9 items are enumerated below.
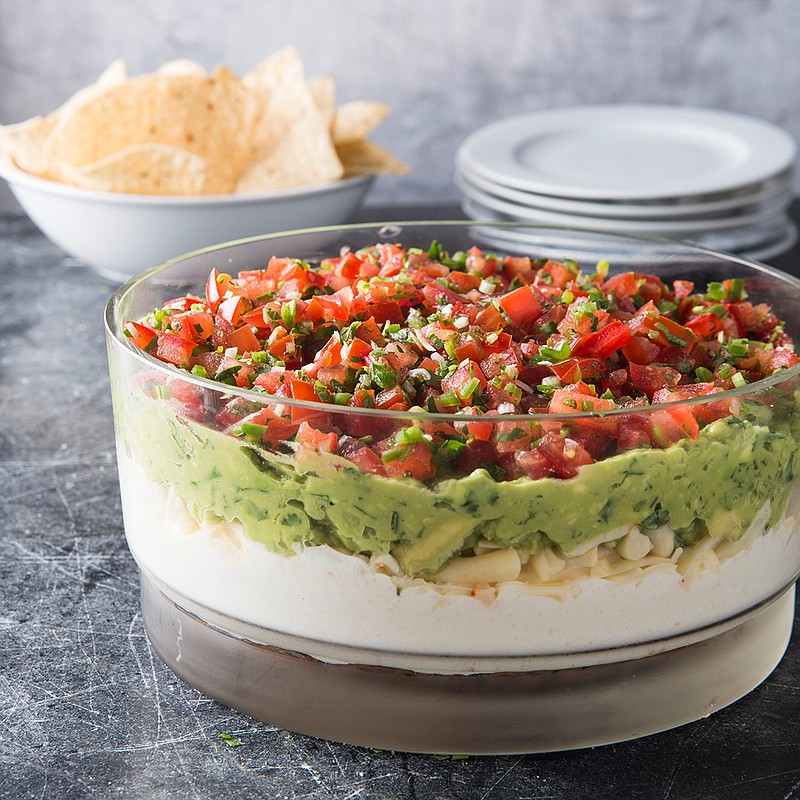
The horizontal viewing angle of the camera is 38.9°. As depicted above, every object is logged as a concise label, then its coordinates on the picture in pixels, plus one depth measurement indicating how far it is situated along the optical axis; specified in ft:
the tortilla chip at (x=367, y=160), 8.89
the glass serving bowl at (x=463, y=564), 3.46
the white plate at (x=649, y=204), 8.34
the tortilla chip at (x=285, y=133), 8.51
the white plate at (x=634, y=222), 8.43
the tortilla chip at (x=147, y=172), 8.05
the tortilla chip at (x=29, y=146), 8.55
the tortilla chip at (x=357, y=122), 8.99
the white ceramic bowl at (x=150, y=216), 8.17
